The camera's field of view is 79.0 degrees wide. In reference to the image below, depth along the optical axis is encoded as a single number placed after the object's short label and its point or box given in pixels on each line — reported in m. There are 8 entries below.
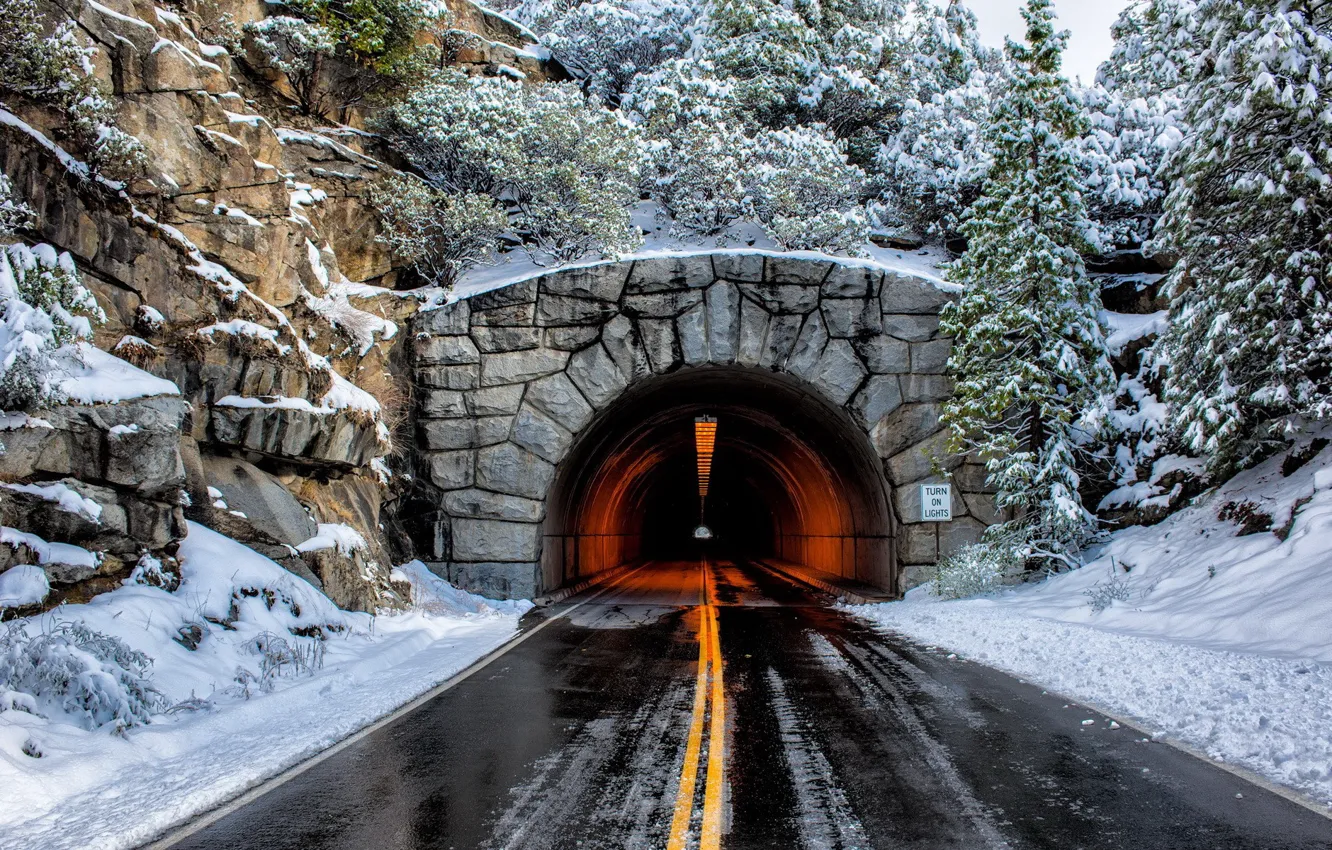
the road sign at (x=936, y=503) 16.30
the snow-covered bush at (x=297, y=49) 19.23
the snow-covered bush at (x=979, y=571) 14.63
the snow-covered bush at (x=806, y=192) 20.42
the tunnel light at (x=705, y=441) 27.72
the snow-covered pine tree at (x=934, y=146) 22.69
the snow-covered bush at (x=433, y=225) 17.70
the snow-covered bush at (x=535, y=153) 18.94
